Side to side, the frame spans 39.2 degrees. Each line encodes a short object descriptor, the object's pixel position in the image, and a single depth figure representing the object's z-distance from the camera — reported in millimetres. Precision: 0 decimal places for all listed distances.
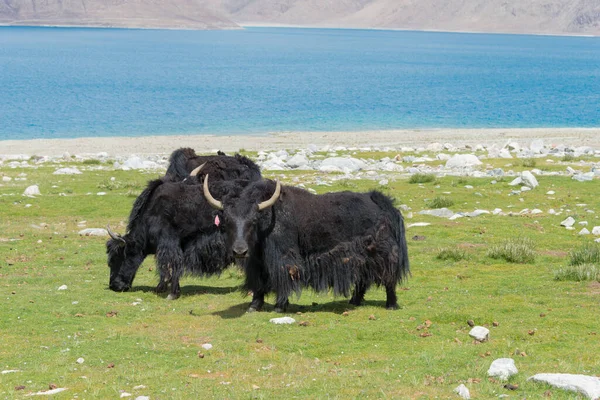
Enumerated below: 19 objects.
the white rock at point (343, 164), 26781
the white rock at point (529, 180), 21172
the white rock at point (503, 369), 6750
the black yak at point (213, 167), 13312
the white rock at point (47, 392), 6556
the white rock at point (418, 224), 16236
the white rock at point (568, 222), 15961
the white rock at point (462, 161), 27650
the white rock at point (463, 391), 6273
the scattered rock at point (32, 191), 20661
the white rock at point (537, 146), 34000
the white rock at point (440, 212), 17641
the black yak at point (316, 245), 9531
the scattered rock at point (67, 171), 25547
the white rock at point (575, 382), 6059
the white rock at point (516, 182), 21578
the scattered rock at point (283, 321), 9000
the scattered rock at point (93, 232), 15938
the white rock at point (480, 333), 8172
